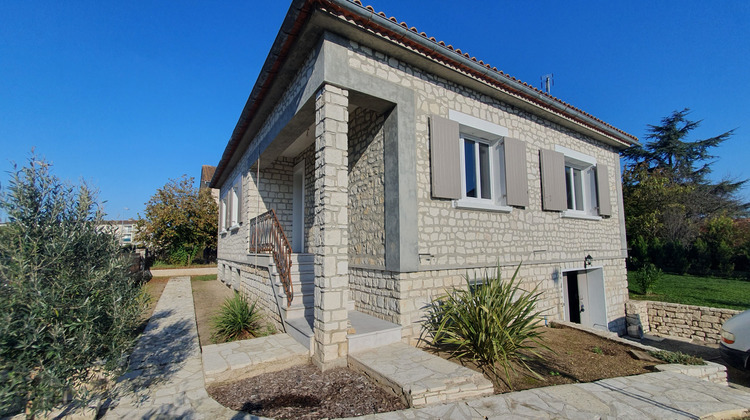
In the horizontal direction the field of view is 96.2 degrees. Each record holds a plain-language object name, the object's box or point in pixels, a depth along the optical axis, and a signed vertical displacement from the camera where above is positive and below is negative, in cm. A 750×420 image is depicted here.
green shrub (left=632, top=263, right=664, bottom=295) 1202 -167
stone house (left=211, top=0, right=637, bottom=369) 475 +107
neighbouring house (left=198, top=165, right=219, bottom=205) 2623 +521
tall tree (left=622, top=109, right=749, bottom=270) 1730 +206
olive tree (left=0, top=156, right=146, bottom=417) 258 -48
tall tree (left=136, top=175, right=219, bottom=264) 1855 +93
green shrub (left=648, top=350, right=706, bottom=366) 491 -186
